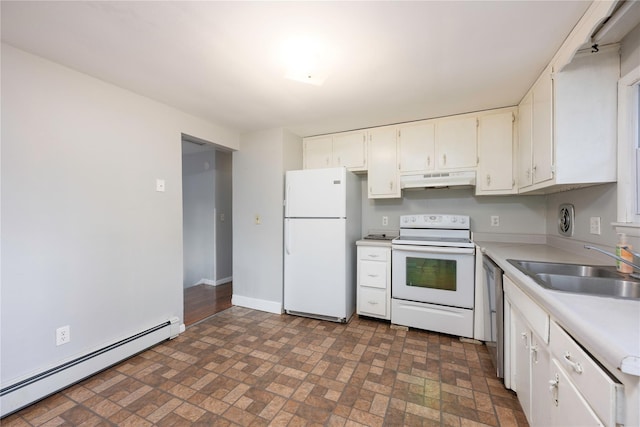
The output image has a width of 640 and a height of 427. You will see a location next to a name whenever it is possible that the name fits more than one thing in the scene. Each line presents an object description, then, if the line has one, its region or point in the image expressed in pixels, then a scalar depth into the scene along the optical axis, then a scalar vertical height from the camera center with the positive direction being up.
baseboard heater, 1.56 -1.12
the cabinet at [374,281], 2.80 -0.78
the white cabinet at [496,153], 2.55 +0.58
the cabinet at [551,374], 0.73 -0.61
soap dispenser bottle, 1.32 -0.22
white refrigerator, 2.85 -0.38
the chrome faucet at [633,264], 1.20 -0.25
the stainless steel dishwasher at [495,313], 1.76 -0.75
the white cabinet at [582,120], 1.50 +0.55
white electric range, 2.44 -0.70
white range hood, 2.65 +0.34
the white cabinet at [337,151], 3.18 +0.77
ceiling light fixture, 1.58 +1.00
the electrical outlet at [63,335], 1.77 -0.86
